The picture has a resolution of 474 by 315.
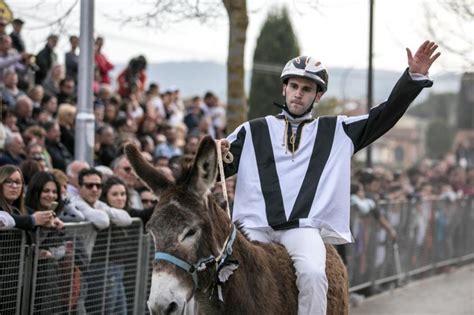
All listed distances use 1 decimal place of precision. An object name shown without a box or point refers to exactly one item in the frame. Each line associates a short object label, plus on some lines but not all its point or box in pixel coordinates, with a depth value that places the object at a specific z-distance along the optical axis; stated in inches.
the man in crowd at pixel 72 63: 616.7
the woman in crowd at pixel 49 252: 323.6
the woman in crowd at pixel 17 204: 311.6
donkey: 213.9
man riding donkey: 260.5
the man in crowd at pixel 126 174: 435.1
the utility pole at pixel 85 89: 394.3
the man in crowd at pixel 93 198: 363.7
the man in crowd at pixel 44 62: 604.6
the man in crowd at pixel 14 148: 429.7
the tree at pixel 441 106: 4781.0
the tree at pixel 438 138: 4057.6
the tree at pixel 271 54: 1380.4
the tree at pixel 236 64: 474.0
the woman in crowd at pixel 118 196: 383.9
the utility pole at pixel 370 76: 716.0
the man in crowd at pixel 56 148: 469.1
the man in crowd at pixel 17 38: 583.5
